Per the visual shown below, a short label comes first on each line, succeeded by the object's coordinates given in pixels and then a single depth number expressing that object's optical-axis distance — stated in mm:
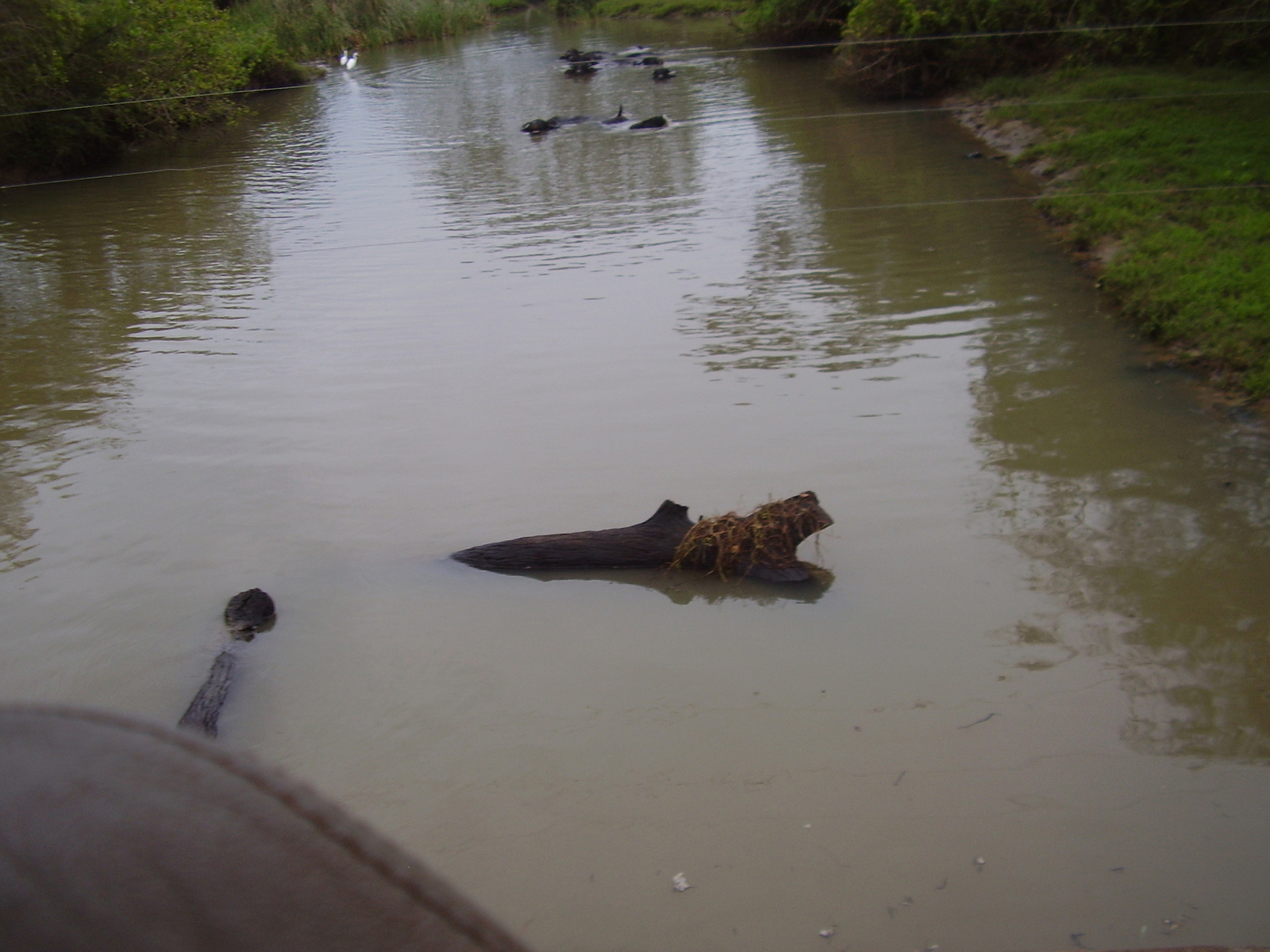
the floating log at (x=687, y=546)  5133
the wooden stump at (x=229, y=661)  4152
